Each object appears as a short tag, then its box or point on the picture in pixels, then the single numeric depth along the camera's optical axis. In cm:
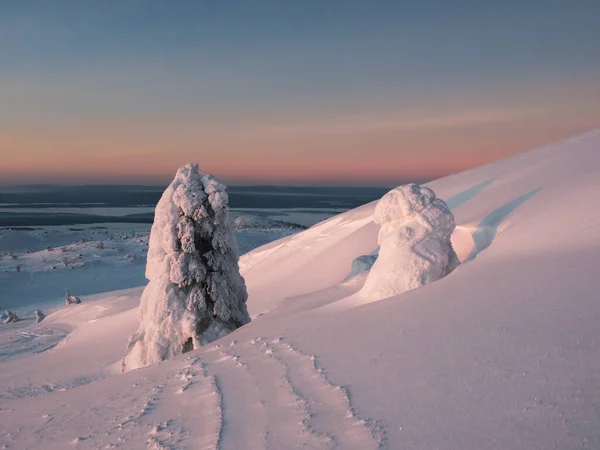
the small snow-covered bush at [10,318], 2291
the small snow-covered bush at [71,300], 2480
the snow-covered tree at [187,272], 1102
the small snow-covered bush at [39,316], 2286
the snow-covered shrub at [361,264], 1493
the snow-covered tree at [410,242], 932
